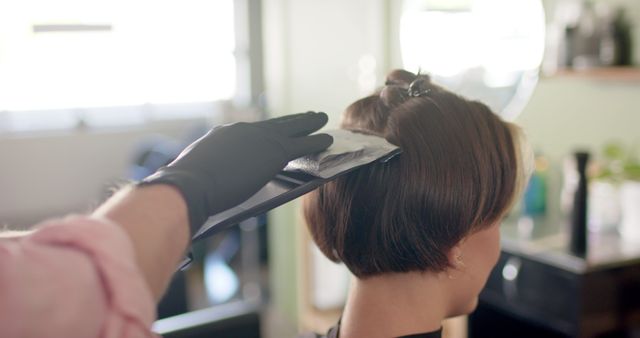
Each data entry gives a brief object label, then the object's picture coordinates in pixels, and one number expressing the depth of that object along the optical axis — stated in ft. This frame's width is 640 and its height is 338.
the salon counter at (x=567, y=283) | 6.51
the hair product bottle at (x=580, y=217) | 6.73
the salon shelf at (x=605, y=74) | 7.30
